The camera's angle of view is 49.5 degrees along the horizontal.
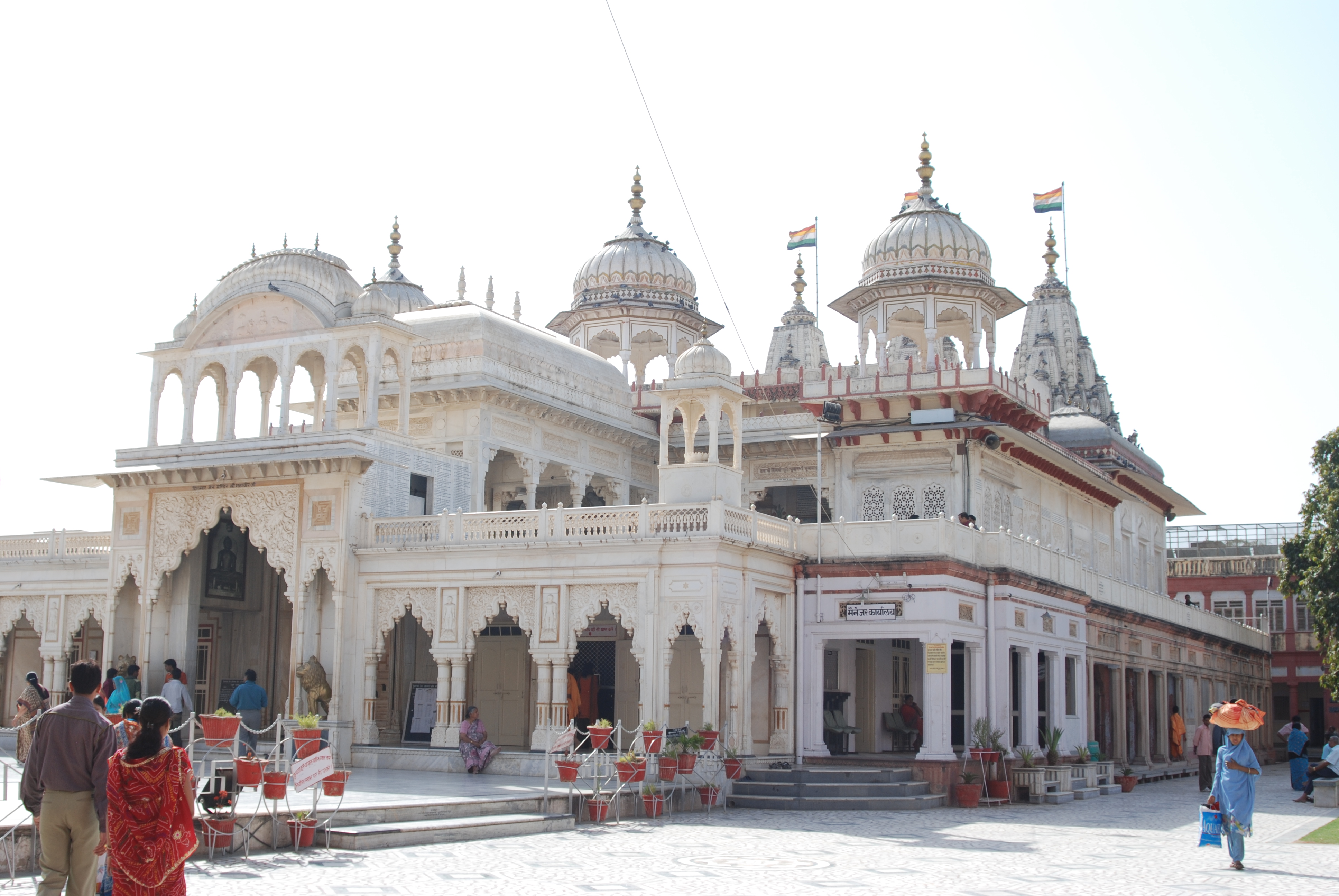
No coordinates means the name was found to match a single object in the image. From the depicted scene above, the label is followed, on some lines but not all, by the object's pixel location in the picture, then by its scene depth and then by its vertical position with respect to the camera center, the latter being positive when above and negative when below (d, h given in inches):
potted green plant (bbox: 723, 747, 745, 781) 839.7 -75.4
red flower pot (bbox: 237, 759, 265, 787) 547.2 -53.1
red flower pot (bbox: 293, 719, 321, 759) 708.0 -55.1
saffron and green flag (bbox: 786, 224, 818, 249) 1726.1 +472.0
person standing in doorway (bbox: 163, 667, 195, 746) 870.4 -37.8
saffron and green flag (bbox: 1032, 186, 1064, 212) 1889.8 +568.1
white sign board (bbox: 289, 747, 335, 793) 549.3 -52.1
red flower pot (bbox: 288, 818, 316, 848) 555.8 -76.0
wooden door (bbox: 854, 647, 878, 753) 1062.4 -47.7
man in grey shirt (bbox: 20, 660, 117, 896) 343.3 -38.7
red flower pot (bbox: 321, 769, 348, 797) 581.6 -60.8
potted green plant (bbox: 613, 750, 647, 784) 733.3 -66.5
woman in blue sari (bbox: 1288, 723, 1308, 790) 984.9 -78.2
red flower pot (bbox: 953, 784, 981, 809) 852.0 -91.0
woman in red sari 331.6 -42.0
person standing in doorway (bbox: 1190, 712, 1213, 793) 1034.7 -78.7
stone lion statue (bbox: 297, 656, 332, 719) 946.1 -35.3
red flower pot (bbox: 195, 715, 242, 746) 679.7 -45.5
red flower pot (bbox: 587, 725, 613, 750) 758.5 -52.5
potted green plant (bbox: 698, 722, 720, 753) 818.2 -56.7
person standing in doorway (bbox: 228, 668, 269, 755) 888.3 -40.6
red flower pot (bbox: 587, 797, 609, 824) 706.8 -84.4
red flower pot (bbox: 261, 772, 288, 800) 542.3 -57.2
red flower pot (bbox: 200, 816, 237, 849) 528.7 -72.6
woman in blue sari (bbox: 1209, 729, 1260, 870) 555.5 -57.5
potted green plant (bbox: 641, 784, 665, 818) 747.4 -84.8
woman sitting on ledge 877.2 -68.0
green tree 1246.9 +77.4
